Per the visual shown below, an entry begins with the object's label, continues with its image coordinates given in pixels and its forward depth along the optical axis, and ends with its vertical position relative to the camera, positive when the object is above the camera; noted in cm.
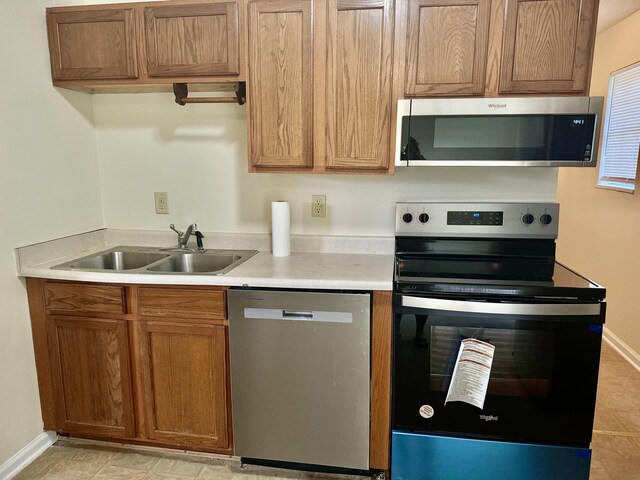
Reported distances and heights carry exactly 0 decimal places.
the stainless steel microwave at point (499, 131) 170 +14
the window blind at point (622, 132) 295 +25
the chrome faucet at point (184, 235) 228 -37
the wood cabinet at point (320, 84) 182 +35
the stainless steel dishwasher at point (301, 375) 174 -86
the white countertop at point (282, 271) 174 -45
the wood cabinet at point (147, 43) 191 +54
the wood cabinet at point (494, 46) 170 +48
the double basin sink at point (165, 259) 219 -48
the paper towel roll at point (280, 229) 212 -31
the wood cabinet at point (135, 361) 185 -86
